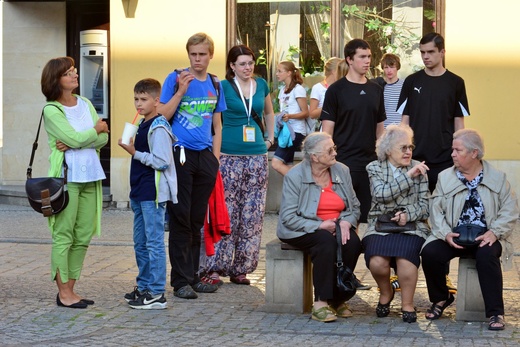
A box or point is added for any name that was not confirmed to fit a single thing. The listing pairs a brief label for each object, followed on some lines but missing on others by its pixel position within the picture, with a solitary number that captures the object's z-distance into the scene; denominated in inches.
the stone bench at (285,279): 424.3
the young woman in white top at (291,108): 700.6
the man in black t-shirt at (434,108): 448.6
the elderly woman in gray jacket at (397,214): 408.6
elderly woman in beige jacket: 403.6
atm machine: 831.1
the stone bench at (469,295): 405.2
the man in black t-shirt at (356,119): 458.9
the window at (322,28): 743.8
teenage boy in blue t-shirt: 453.3
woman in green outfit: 423.0
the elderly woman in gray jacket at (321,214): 409.5
